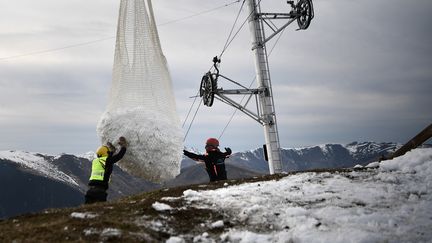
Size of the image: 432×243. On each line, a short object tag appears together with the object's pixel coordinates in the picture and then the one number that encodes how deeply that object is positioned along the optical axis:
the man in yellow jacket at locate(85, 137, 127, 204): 9.09
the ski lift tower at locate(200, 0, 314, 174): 17.17
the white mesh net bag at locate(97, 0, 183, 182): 8.49
